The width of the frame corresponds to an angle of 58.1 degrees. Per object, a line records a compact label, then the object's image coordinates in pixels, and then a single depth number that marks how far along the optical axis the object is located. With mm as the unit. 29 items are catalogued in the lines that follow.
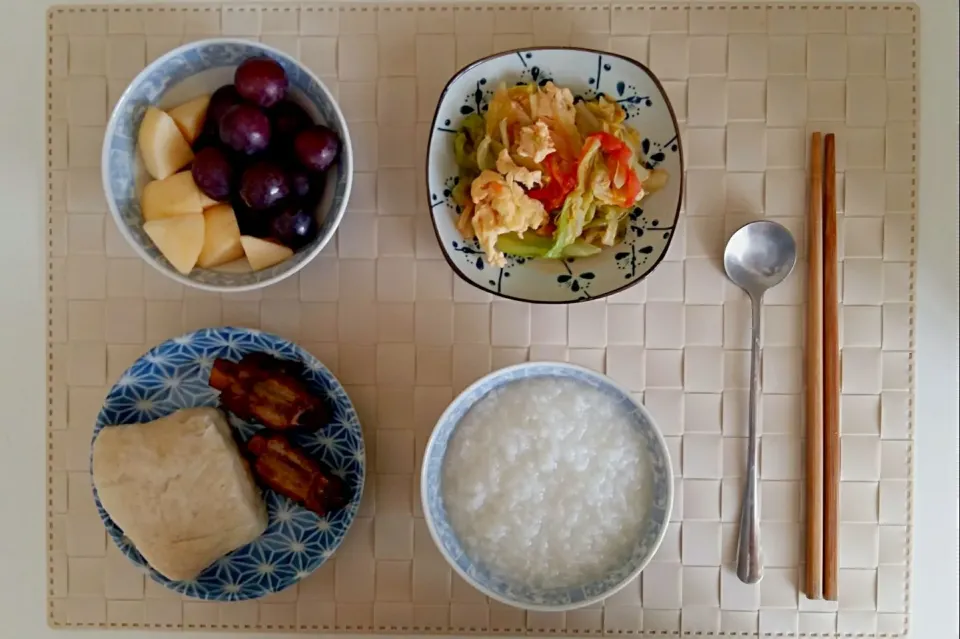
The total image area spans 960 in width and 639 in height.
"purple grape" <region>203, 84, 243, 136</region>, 430
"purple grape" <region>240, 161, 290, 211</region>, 411
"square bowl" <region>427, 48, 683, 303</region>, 424
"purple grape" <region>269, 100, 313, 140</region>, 429
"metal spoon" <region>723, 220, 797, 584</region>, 443
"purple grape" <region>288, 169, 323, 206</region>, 421
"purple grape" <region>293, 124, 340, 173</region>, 416
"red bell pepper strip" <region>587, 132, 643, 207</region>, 409
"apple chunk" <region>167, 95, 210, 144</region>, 432
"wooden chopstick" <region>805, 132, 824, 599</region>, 443
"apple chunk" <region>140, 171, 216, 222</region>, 425
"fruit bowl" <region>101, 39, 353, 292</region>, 422
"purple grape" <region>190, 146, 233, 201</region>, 416
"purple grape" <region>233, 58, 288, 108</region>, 415
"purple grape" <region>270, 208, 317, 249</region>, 419
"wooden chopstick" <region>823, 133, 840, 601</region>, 443
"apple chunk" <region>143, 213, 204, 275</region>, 420
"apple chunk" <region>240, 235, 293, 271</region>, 422
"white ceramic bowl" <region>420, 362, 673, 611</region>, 414
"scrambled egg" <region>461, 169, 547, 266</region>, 408
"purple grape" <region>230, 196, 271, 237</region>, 427
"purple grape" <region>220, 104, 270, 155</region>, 413
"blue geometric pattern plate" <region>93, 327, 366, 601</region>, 432
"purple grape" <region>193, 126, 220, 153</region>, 437
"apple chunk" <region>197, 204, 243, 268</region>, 424
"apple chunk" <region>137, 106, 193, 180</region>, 425
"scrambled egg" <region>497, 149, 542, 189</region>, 410
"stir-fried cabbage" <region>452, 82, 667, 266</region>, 410
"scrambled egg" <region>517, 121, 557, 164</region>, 407
